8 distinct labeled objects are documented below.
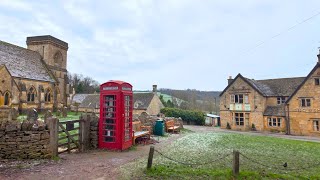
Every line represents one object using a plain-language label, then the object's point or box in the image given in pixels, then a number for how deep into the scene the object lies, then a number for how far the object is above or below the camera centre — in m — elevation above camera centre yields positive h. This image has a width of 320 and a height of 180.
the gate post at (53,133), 9.14 -1.20
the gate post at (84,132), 10.86 -1.41
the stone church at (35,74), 31.80 +4.74
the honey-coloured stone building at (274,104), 27.67 -0.63
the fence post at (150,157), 7.82 -1.90
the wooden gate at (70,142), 10.25 -1.80
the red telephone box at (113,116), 11.21 -0.68
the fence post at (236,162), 7.55 -2.02
